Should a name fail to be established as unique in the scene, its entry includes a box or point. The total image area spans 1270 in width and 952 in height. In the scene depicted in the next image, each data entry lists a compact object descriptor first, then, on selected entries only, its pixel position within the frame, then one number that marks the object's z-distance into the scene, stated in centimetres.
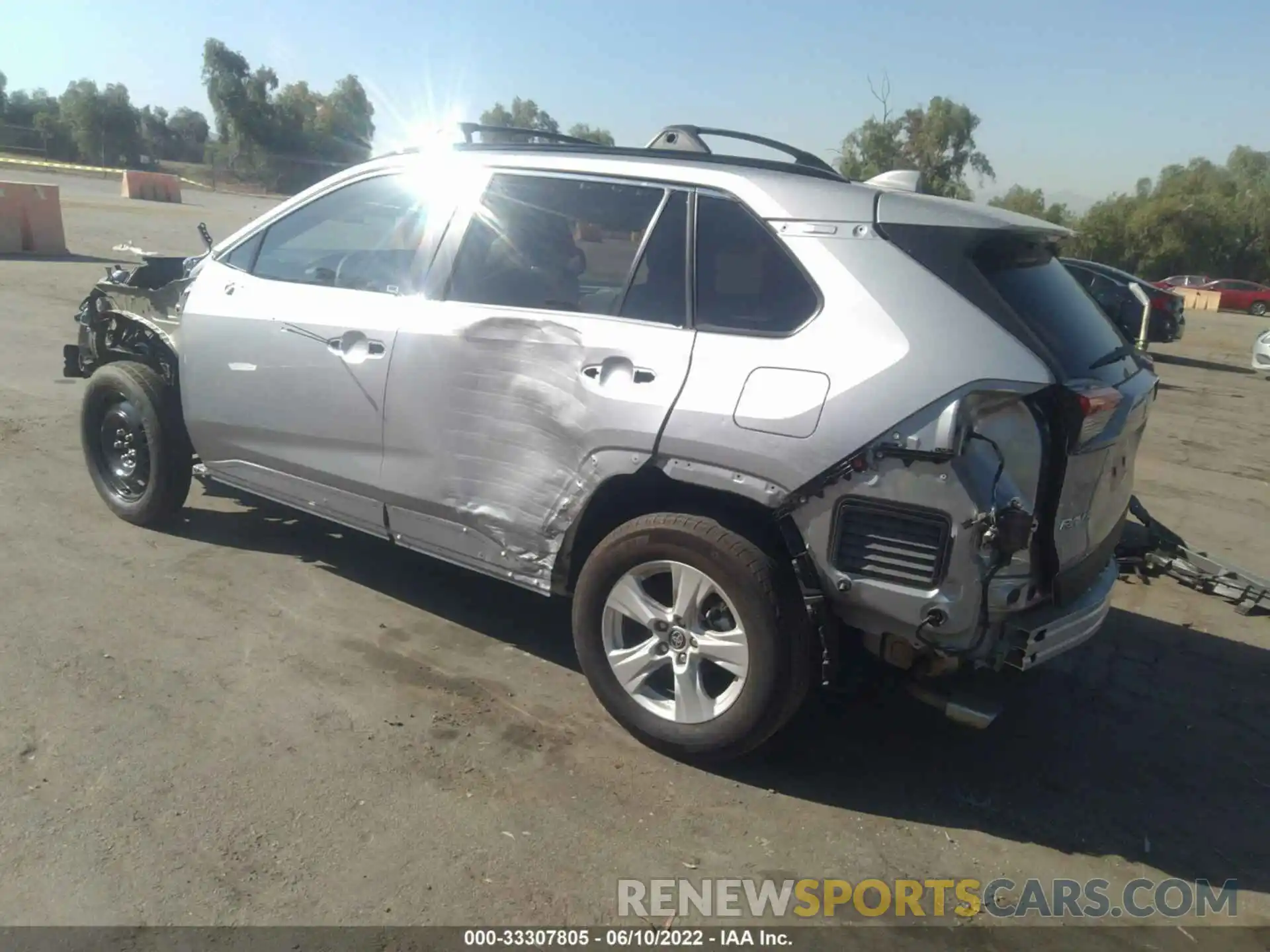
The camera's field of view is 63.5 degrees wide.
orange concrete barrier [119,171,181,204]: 4375
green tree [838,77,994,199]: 5322
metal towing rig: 534
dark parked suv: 1628
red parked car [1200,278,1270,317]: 3778
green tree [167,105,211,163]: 9088
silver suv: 303
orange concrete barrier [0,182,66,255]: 1869
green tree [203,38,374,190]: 7244
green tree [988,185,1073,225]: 4703
